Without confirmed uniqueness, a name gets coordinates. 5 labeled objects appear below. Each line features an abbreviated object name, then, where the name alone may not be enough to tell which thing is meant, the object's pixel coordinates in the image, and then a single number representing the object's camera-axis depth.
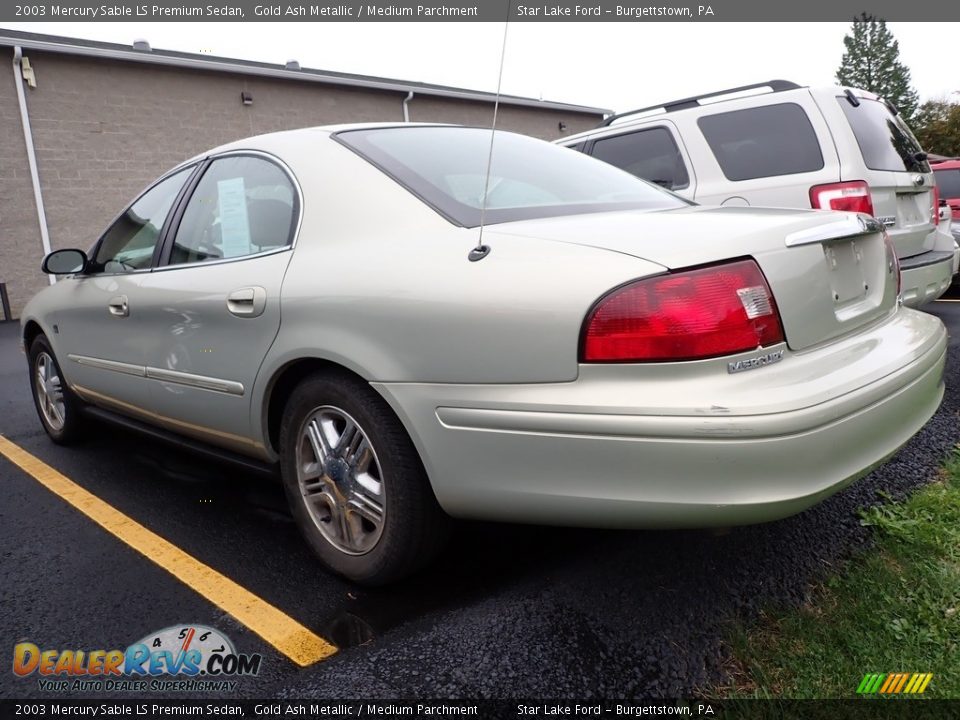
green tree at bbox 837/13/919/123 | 46.81
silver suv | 4.78
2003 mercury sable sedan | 1.75
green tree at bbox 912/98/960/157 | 32.28
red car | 8.80
